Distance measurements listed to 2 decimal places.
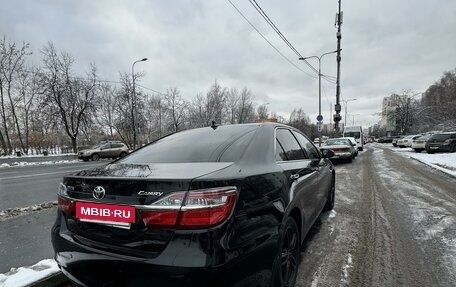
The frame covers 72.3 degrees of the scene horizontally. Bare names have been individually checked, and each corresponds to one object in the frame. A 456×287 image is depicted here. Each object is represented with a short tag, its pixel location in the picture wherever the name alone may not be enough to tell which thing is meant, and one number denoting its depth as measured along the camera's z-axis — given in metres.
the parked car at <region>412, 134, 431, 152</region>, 26.29
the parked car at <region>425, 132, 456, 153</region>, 22.00
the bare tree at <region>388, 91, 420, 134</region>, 73.62
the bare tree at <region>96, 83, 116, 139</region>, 44.50
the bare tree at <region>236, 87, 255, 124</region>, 64.69
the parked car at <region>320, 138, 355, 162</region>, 16.81
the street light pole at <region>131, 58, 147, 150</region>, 36.26
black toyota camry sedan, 1.91
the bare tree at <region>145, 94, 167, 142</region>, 62.06
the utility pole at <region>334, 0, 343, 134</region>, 23.98
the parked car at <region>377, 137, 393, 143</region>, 71.21
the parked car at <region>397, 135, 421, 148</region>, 37.73
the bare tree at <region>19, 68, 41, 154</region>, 36.65
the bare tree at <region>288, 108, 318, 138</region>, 83.99
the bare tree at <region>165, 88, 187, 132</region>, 53.12
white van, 36.35
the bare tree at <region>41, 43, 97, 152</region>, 35.62
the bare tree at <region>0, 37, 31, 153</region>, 34.31
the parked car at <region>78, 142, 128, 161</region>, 27.17
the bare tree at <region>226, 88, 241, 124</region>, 63.06
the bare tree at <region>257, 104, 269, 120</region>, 73.44
